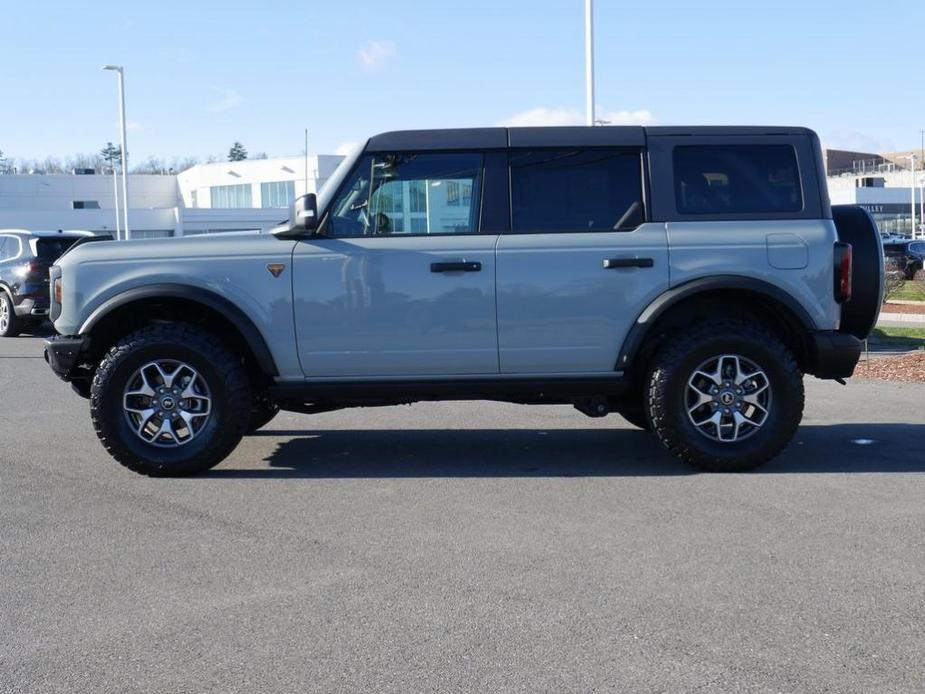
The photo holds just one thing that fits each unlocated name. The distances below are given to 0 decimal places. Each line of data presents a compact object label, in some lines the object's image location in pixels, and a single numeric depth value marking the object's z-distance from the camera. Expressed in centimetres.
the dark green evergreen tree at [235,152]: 15700
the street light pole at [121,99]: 4385
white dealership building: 7275
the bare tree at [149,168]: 15373
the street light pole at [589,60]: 2070
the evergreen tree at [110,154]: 14944
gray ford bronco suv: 714
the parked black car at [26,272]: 1870
